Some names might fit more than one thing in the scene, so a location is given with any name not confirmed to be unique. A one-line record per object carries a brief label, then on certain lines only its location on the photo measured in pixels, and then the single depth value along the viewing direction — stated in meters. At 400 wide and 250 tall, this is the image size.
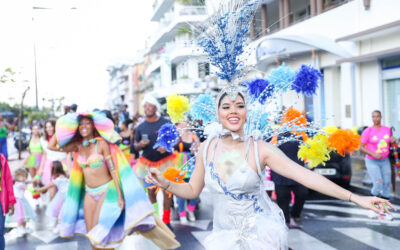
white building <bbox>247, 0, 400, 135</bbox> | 14.88
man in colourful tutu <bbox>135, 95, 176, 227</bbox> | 7.26
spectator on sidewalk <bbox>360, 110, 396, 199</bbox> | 8.34
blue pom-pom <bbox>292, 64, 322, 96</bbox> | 5.27
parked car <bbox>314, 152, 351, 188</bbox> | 9.76
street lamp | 17.45
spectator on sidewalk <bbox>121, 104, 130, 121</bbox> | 12.18
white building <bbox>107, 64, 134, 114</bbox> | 98.69
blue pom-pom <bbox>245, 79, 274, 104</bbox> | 4.84
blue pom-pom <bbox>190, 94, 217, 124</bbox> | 4.16
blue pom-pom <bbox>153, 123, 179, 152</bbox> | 4.85
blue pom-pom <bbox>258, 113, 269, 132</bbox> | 4.37
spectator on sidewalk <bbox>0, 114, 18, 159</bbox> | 12.29
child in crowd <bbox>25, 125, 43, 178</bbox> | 10.61
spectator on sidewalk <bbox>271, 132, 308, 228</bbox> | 6.55
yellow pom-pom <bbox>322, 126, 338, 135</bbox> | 5.61
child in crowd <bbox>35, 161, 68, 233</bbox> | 7.36
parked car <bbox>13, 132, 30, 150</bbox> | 27.04
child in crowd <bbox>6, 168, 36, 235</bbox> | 7.47
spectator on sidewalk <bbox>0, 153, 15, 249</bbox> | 5.19
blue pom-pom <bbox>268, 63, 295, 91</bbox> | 5.26
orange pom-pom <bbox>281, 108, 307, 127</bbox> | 5.35
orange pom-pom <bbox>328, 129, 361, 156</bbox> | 5.14
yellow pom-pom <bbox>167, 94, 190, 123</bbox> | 6.03
